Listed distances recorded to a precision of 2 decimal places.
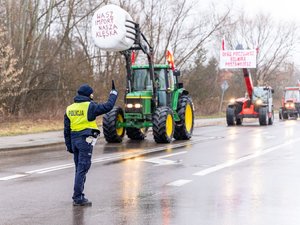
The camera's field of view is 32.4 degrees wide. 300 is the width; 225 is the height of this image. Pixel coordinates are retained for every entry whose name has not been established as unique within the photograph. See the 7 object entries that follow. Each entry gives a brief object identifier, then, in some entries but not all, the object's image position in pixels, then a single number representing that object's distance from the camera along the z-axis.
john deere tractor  17.09
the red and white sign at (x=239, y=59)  31.78
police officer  7.78
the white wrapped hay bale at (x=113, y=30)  16.53
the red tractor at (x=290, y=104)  39.50
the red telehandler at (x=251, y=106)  29.48
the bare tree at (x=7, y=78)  24.09
